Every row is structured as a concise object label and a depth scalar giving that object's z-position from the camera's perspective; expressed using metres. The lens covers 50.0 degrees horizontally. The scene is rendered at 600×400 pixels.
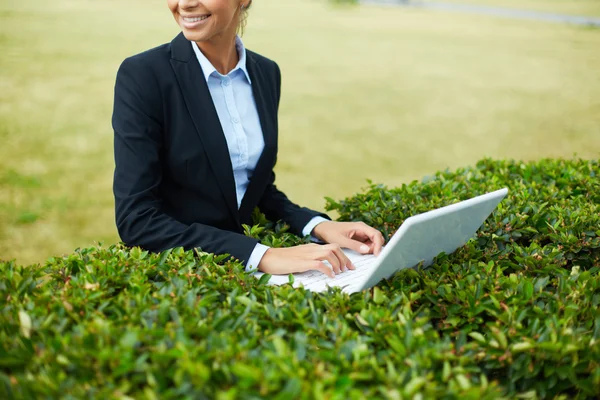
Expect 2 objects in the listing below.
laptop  1.74
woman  2.21
